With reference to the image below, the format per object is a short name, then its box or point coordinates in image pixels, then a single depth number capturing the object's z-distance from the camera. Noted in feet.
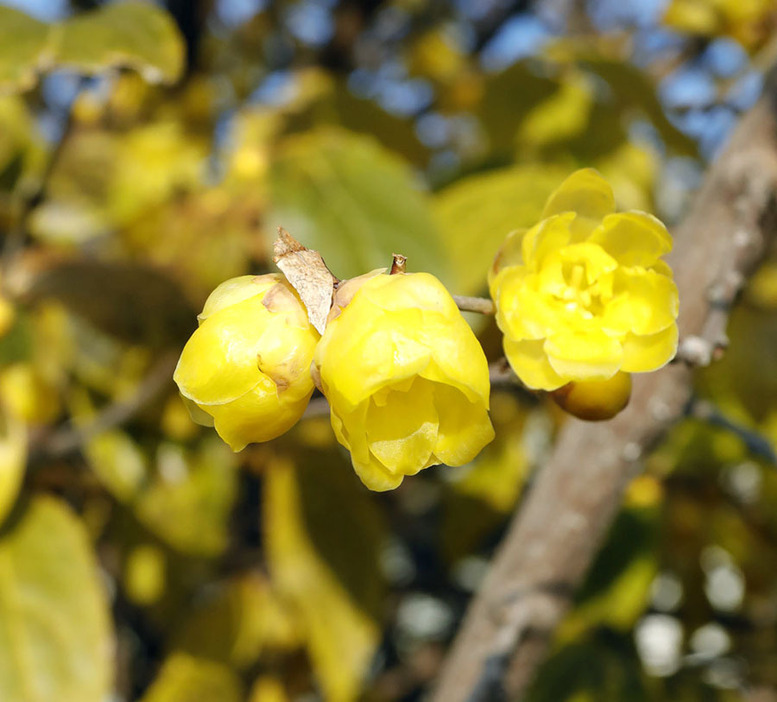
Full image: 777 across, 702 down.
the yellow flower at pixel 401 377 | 0.50
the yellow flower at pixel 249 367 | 0.52
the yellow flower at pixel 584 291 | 0.55
